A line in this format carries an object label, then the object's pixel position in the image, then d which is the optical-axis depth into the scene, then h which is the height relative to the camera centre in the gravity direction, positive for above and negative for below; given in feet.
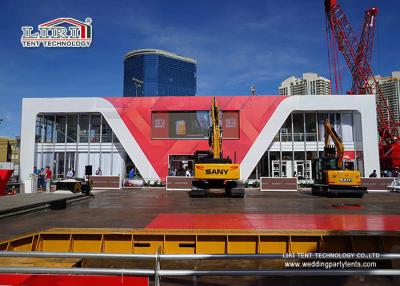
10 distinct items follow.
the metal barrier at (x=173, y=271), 12.07 -4.00
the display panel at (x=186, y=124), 107.55 +14.33
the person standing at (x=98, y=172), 103.85 -1.54
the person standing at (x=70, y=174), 97.44 -2.13
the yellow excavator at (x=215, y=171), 60.44 -1.00
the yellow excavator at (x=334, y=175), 64.54 -2.38
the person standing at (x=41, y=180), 90.16 -3.45
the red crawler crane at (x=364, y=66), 149.66 +50.78
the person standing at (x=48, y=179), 73.87 -2.61
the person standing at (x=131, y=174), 106.89 -2.42
